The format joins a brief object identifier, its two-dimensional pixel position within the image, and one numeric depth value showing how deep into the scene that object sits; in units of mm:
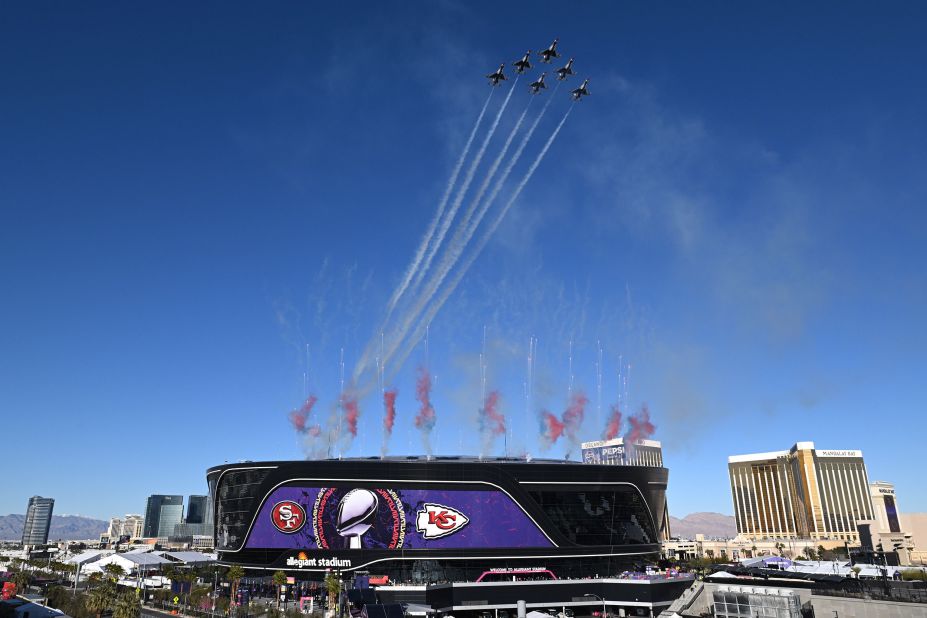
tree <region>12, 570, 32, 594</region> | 101988
